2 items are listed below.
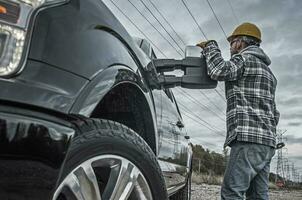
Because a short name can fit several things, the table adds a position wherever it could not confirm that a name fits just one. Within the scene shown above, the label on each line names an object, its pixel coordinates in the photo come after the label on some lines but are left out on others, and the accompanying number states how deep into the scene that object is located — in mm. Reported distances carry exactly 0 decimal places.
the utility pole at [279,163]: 64188
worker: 3512
